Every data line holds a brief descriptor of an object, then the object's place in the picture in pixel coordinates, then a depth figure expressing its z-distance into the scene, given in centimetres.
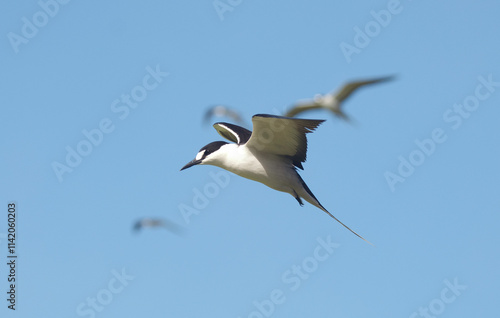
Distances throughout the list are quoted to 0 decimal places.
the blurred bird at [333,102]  1508
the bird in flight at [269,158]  1080
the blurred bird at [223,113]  1758
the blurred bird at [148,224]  2130
